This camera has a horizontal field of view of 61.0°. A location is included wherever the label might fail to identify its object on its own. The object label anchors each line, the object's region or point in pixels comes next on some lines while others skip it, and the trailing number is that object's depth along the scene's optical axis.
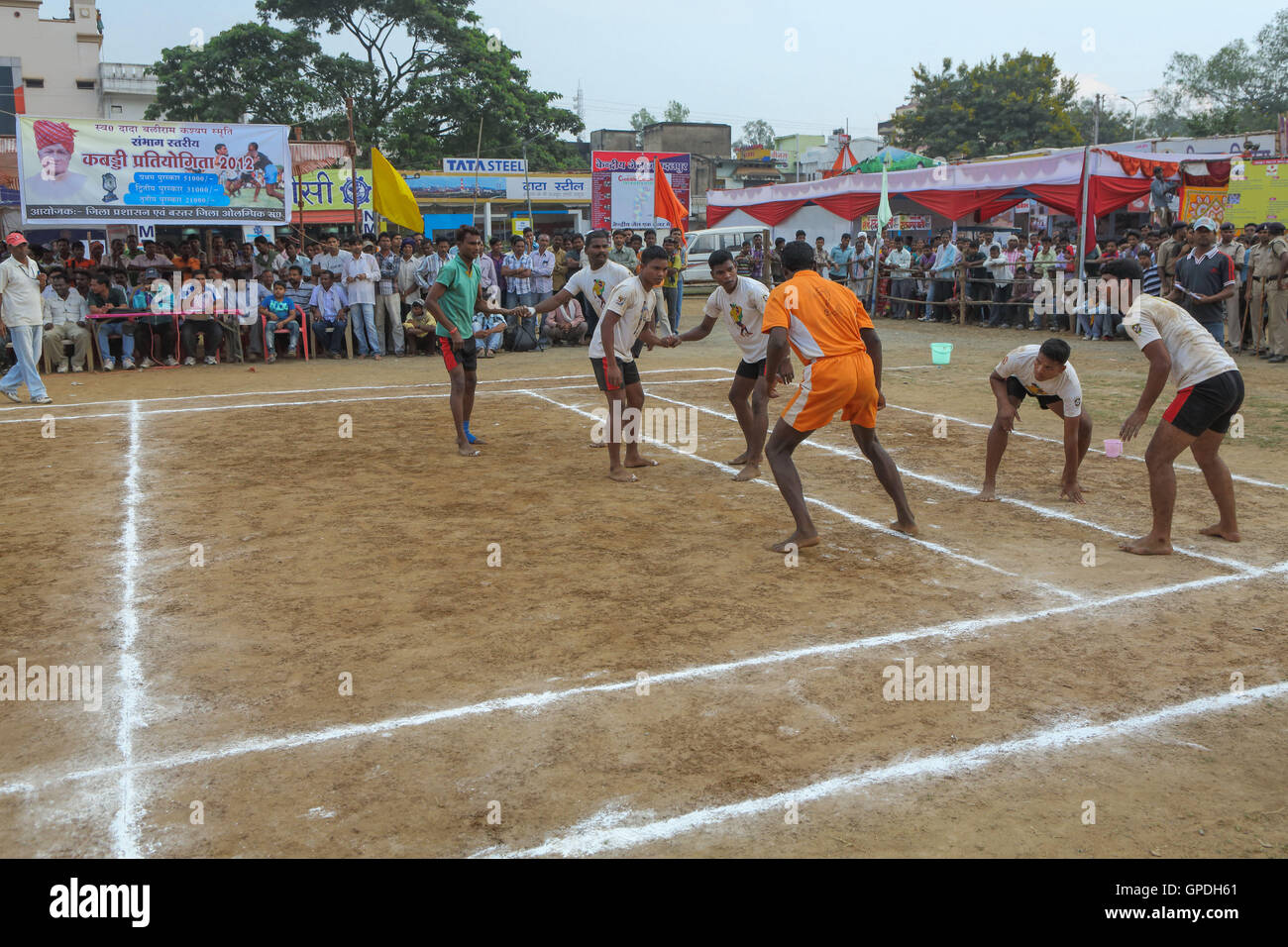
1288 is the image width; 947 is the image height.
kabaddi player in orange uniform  6.77
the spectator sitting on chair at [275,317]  17.66
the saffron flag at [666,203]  20.92
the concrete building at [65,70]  53.50
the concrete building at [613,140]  70.88
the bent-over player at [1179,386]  6.60
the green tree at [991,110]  51.38
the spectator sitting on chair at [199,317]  16.89
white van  33.09
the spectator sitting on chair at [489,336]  18.73
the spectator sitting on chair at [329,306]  18.03
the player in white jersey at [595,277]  9.22
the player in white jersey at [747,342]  8.95
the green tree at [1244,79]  72.00
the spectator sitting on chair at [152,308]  16.64
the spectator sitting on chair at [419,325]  18.50
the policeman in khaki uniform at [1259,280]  16.55
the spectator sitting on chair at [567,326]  20.36
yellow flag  18.14
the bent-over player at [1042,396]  7.80
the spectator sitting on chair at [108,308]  16.28
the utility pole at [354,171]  19.91
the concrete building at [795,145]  78.19
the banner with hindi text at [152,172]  17.19
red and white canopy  20.52
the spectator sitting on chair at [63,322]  15.90
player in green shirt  9.80
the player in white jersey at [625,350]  8.73
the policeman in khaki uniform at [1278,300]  16.11
